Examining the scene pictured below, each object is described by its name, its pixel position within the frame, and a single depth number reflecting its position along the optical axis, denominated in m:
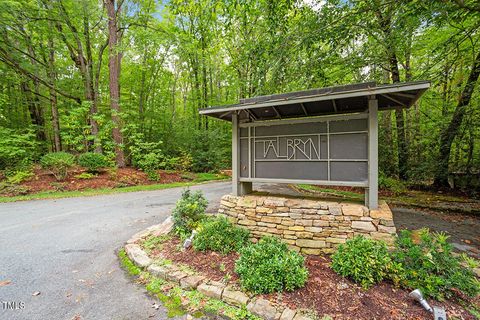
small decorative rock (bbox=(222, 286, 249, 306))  2.19
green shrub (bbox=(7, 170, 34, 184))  7.60
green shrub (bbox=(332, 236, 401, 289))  2.43
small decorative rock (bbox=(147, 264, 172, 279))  2.70
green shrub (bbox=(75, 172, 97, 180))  8.69
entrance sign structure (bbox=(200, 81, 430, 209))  3.05
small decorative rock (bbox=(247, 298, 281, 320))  2.00
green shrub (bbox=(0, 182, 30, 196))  7.20
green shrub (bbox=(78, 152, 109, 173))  9.14
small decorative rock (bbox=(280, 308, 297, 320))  1.96
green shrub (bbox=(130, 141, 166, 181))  10.21
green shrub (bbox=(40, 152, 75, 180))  8.16
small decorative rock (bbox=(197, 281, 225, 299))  2.31
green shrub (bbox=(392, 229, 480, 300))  2.20
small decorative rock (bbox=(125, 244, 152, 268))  2.96
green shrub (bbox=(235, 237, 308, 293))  2.31
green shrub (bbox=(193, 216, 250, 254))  3.20
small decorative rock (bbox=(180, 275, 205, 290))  2.47
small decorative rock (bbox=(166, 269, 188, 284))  2.58
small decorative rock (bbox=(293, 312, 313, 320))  1.95
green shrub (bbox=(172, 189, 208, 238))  3.76
